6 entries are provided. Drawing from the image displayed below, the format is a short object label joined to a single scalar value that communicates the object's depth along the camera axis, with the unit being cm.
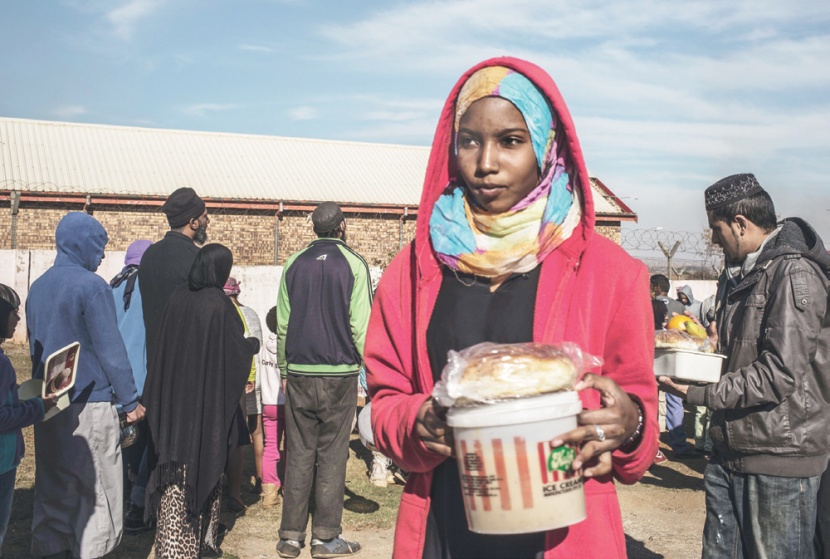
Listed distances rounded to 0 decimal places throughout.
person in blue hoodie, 530
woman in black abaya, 580
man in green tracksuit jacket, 657
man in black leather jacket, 372
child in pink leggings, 799
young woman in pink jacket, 189
